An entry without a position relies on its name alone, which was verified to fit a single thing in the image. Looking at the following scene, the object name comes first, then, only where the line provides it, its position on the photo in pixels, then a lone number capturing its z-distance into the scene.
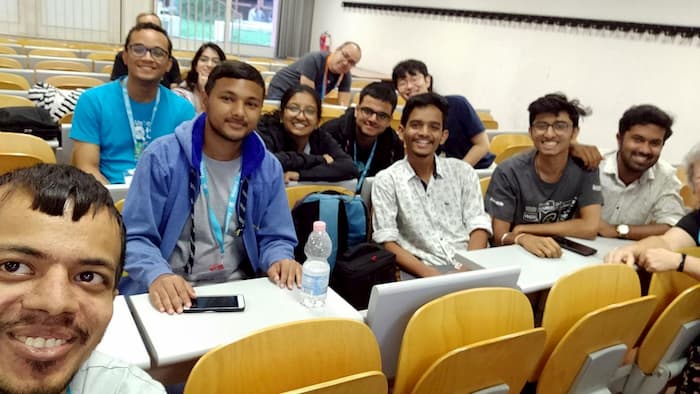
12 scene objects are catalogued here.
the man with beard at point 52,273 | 0.72
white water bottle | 1.55
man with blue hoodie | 1.70
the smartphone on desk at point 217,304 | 1.45
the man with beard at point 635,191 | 2.62
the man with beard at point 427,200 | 2.30
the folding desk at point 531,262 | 1.95
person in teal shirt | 2.51
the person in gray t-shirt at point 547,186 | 2.46
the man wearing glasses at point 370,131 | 2.97
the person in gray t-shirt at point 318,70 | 4.53
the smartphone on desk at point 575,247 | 2.28
